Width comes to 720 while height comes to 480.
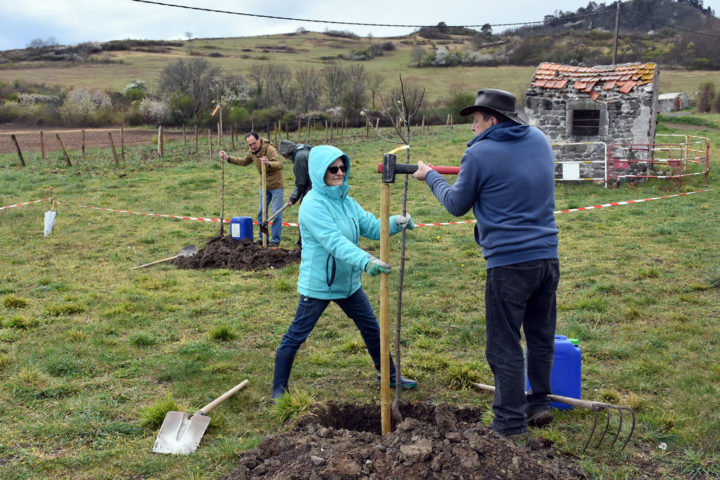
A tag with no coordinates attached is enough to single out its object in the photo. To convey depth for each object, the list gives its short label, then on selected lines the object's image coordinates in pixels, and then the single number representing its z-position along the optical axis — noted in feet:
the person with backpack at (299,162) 27.78
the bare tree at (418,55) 234.38
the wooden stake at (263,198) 29.96
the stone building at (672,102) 138.31
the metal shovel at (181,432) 12.35
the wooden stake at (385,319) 11.09
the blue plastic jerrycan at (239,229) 31.42
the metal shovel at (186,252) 30.01
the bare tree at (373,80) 160.47
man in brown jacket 30.76
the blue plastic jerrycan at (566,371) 13.16
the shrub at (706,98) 129.08
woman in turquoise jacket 12.86
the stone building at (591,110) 50.29
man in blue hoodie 10.91
